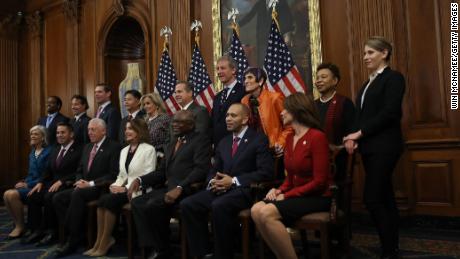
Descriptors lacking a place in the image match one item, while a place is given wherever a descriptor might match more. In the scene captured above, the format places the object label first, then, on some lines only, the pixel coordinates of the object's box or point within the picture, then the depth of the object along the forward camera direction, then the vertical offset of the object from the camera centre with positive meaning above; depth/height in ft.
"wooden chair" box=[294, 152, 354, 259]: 9.44 -1.62
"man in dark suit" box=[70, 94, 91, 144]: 18.37 +1.28
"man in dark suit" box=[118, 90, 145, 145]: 16.87 +1.58
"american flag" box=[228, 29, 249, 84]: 18.57 +3.68
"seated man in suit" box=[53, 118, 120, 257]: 14.56 -0.98
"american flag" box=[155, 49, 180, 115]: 21.09 +3.22
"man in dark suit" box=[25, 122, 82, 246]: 16.46 -1.05
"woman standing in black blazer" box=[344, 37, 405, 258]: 10.13 +0.02
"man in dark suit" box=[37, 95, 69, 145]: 19.65 +1.51
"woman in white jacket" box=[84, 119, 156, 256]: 13.85 -0.84
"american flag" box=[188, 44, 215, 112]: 19.33 +2.89
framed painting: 18.19 +4.99
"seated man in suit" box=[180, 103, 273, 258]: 10.89 -1.01
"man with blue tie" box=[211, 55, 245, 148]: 14.01 +1.57
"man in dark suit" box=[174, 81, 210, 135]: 14.69 +1.37
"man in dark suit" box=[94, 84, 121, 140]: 17.96 +1.51
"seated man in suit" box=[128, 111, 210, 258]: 12.57 -0.99
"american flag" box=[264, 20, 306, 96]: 16.16 +2.74
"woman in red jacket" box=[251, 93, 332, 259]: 9.59 -0.88
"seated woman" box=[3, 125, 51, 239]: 17.34 -1.10
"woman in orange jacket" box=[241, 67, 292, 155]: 13.14 +1.11
